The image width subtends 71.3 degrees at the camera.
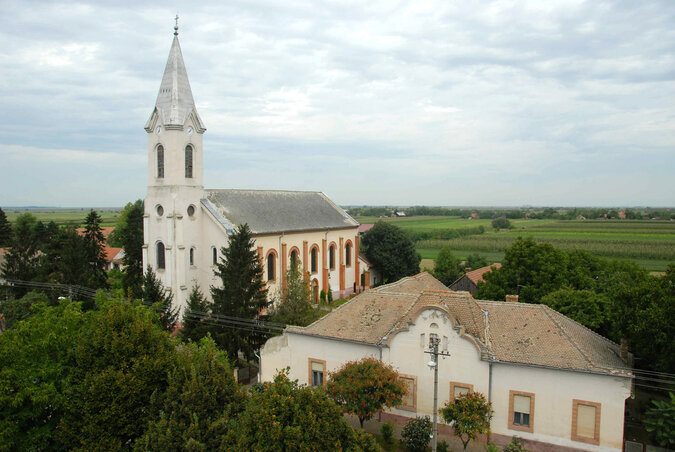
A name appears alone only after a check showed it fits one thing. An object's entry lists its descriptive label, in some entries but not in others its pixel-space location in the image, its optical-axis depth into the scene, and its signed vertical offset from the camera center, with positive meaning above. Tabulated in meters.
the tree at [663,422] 18.73 -8.66
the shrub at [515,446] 19.46 -10.14
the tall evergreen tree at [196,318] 31.61 -8.33
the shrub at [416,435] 21.50 -10.55
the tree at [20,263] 45.44 -6.21
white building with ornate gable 20.38 -7.40
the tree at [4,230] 76.75 -5.15
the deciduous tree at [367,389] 21.08 -8.33
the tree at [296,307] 31.97 -7.18
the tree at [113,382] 18.34 -7.24
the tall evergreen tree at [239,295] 31.20 -6.45
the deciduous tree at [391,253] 62.94 -6.45
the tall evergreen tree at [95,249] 46.53 -5.03
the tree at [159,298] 34.62 -7.70
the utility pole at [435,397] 18.60 -7.80
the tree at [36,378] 17.47 -7.03
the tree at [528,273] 34.41 -4.94
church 42.06 -0.92
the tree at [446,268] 57.44 -7.73
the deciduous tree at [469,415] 20.22 -9.09
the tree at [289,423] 14.17 -6.81
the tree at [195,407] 15.71 -7.30
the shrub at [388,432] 22.69 -10.97
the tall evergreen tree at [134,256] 41.56 -5.75
